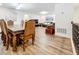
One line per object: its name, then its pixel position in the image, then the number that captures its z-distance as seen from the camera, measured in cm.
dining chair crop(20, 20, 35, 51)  201
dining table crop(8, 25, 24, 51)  198
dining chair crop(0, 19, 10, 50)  198
